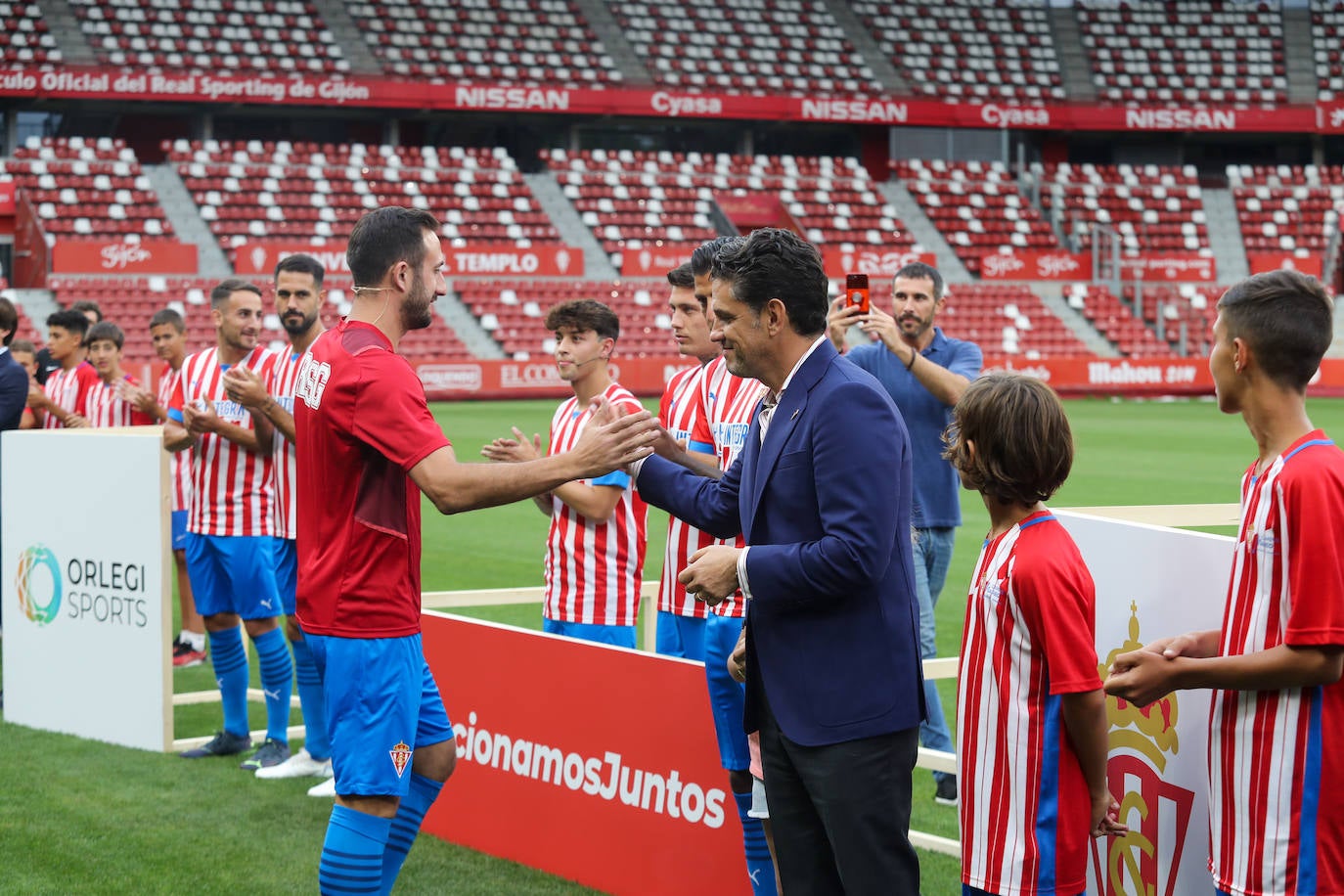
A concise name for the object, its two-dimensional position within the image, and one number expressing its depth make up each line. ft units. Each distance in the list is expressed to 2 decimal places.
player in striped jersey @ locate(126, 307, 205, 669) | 23.98
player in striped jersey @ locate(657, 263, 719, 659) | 15.02
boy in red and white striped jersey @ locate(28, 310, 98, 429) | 30.01
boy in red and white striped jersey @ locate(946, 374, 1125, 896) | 9.02
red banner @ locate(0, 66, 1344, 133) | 96.43
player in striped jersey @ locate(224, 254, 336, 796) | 19.29
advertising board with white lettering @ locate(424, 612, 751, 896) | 13.98
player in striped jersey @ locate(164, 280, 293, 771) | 20.18
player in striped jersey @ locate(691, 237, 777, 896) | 12.86
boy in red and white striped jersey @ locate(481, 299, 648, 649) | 16.07
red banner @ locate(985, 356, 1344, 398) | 95.14
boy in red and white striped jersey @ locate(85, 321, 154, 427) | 29.50
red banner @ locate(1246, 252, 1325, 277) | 115.14
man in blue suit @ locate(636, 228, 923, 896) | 9.07
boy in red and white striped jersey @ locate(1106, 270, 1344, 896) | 8.04
